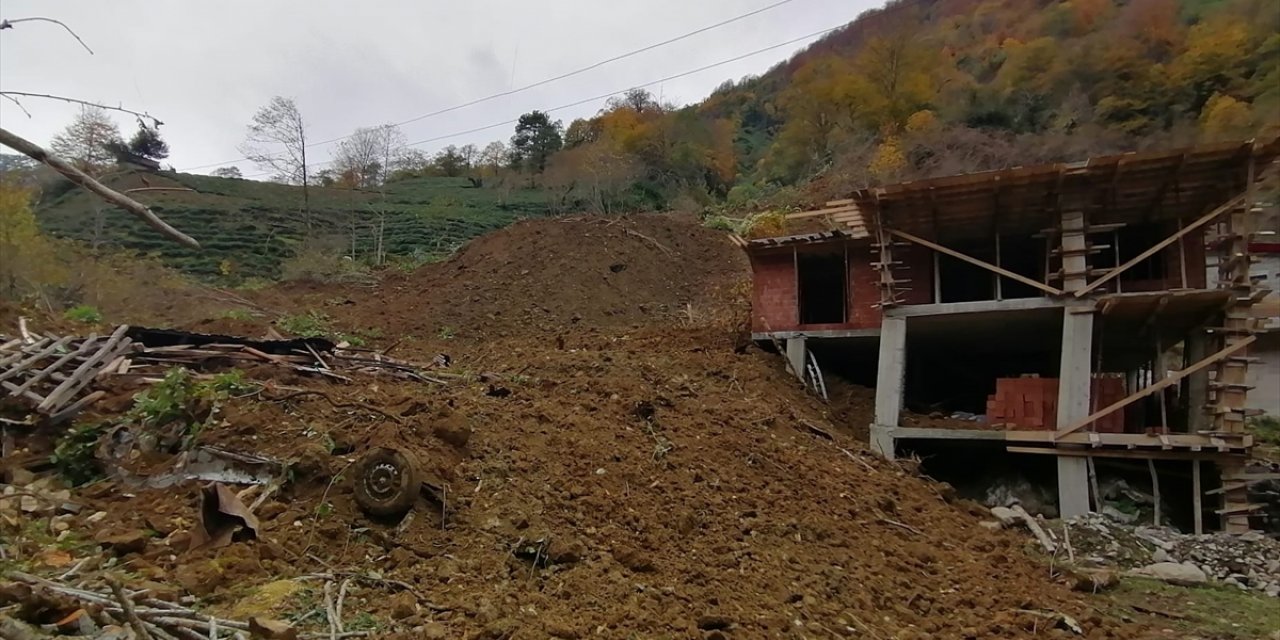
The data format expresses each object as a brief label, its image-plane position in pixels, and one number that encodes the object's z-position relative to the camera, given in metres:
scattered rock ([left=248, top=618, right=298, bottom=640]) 3.02
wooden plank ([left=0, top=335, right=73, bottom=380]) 5.49
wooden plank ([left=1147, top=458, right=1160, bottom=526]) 8.47
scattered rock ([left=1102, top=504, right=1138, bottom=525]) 8.52
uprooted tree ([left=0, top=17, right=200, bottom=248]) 1.64
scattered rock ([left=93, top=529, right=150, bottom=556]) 3.86
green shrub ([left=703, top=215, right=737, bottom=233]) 23.04
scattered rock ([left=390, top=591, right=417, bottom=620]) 3.48
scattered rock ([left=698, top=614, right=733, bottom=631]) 3.86
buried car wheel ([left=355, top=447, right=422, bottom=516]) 4.37
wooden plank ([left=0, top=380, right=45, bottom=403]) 5.30
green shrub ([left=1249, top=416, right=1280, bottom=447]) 14.54
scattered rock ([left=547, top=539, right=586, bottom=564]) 4.28
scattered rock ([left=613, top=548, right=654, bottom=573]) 4.43
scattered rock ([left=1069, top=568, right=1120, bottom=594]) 6.25
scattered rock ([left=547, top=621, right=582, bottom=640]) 3.49
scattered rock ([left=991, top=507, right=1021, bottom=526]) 8.06
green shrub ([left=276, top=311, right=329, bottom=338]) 13.12
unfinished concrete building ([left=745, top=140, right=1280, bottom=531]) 8.44
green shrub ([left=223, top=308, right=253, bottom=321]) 14.25
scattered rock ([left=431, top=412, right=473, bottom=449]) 5.32
